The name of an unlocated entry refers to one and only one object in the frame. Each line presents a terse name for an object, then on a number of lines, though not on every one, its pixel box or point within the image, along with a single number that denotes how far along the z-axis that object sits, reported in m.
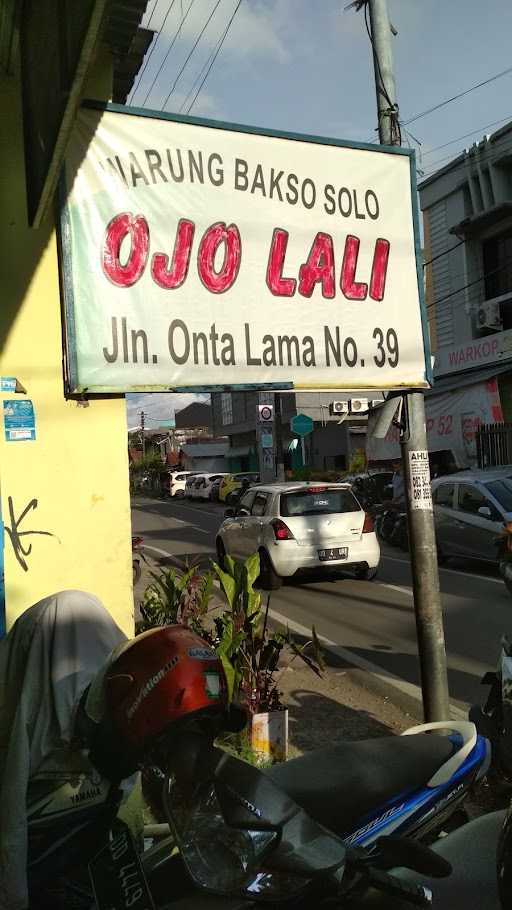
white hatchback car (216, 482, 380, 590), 10.77
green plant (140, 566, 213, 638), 5.66
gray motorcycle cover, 1.92
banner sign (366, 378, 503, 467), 18.92
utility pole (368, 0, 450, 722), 4.29
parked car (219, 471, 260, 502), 32.62
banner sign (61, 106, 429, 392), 3.45
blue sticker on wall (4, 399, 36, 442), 3.22
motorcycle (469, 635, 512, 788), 3.61
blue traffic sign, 23.34
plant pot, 3.95
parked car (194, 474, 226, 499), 37.88
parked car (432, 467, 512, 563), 11.13
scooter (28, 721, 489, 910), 1.96
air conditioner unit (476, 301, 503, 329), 20.22
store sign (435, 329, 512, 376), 19.19
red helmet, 1.66
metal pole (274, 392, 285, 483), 23.85
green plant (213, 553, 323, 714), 4.16
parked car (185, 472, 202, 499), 40.80
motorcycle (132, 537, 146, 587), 10.12
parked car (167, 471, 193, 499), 44.53
